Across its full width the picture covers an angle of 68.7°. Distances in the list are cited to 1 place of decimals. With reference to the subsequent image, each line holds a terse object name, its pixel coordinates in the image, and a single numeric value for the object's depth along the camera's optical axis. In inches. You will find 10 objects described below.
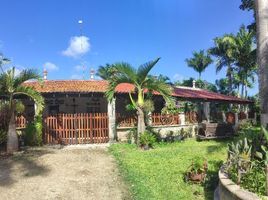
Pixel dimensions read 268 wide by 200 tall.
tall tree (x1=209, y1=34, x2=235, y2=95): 783.2
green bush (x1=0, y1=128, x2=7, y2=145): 339.3
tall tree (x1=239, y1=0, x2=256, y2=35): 391.2
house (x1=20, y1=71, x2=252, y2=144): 378.7
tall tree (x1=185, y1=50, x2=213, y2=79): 1022.5
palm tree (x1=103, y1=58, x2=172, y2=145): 339.3
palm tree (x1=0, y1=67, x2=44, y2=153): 310.9
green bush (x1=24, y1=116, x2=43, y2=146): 355.1
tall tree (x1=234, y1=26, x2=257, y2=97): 766.5
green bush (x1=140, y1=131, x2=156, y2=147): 338.5
